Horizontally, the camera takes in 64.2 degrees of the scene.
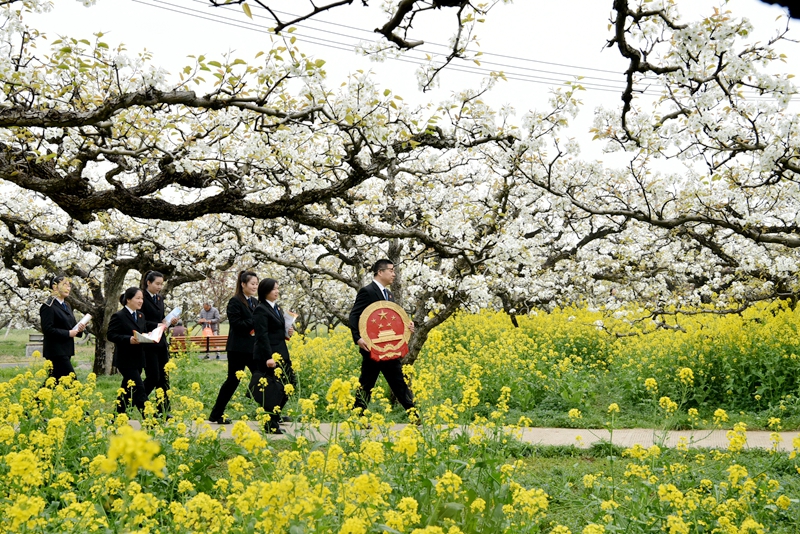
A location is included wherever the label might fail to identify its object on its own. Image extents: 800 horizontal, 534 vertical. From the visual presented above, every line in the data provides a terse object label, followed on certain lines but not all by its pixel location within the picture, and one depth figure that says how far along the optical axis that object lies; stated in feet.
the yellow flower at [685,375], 18.92
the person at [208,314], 53.36
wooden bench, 62.90
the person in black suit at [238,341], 23.44
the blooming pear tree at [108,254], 42.04
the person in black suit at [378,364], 22.27
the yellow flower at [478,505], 10.49
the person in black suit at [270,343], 22.89
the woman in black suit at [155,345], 23.94
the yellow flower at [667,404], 14.94
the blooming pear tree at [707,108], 14.29
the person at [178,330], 63.77
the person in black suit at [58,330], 24.30
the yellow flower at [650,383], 17.14
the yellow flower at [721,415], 14.04
